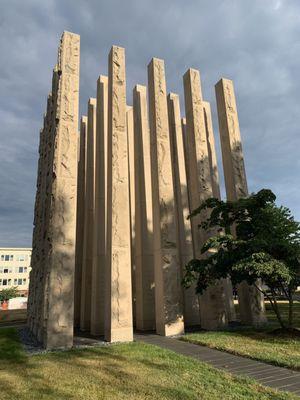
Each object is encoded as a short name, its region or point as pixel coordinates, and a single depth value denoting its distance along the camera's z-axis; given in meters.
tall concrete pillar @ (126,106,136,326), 16.48
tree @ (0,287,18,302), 61.91
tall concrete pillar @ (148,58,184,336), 12.04
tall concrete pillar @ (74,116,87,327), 17.17
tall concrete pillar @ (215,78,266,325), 13.88
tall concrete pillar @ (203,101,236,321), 18.27
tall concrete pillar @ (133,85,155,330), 14.20
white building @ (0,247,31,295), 72.44
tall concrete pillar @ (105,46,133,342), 11.02
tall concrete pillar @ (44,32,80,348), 10.23
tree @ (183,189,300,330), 10.09
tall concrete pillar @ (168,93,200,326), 15.12
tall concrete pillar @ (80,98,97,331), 15.36
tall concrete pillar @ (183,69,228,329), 13.08
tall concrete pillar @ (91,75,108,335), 13.06
